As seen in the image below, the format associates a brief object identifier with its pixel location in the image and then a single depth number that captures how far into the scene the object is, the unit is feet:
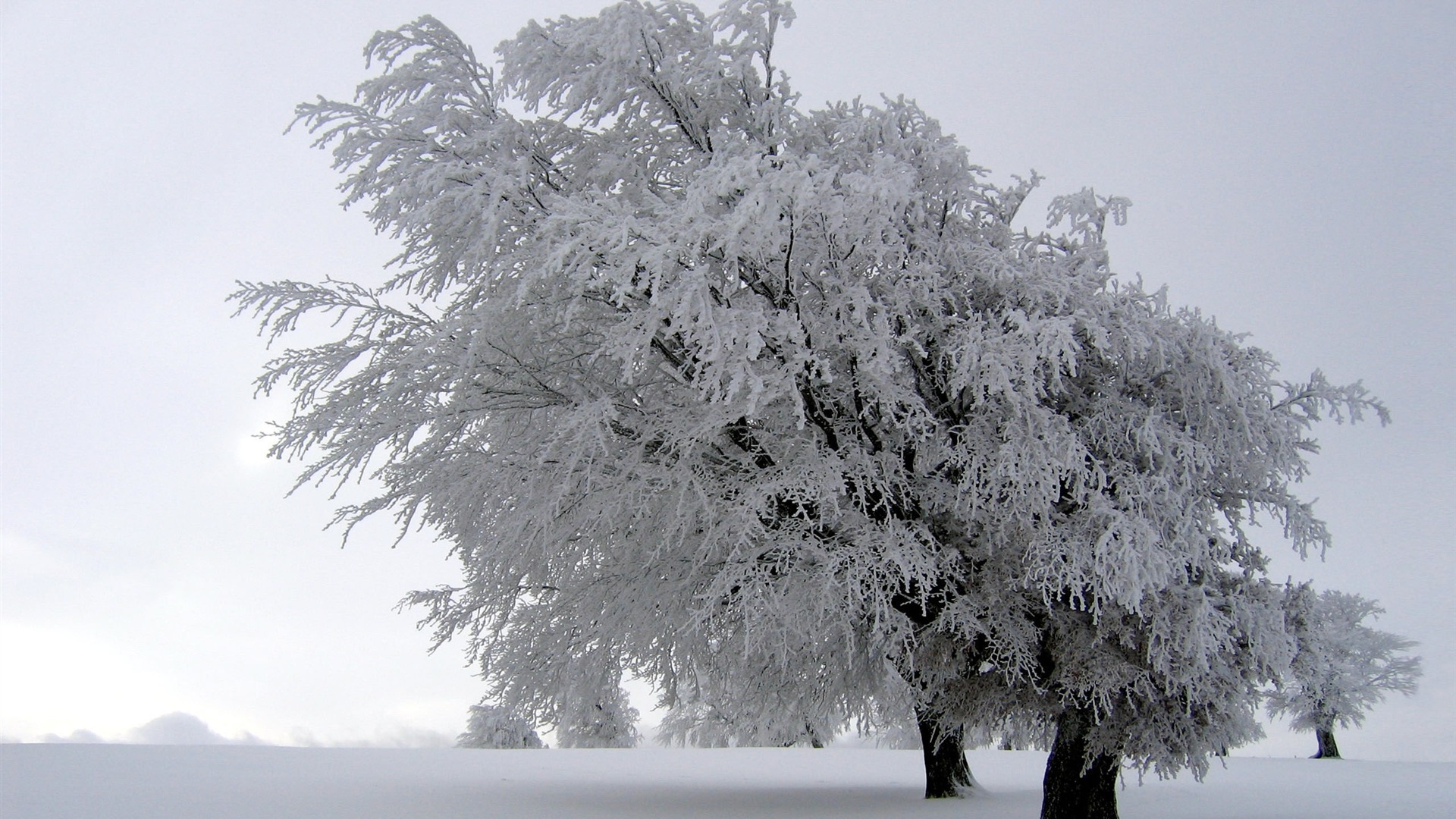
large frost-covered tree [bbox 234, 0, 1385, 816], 26.40
